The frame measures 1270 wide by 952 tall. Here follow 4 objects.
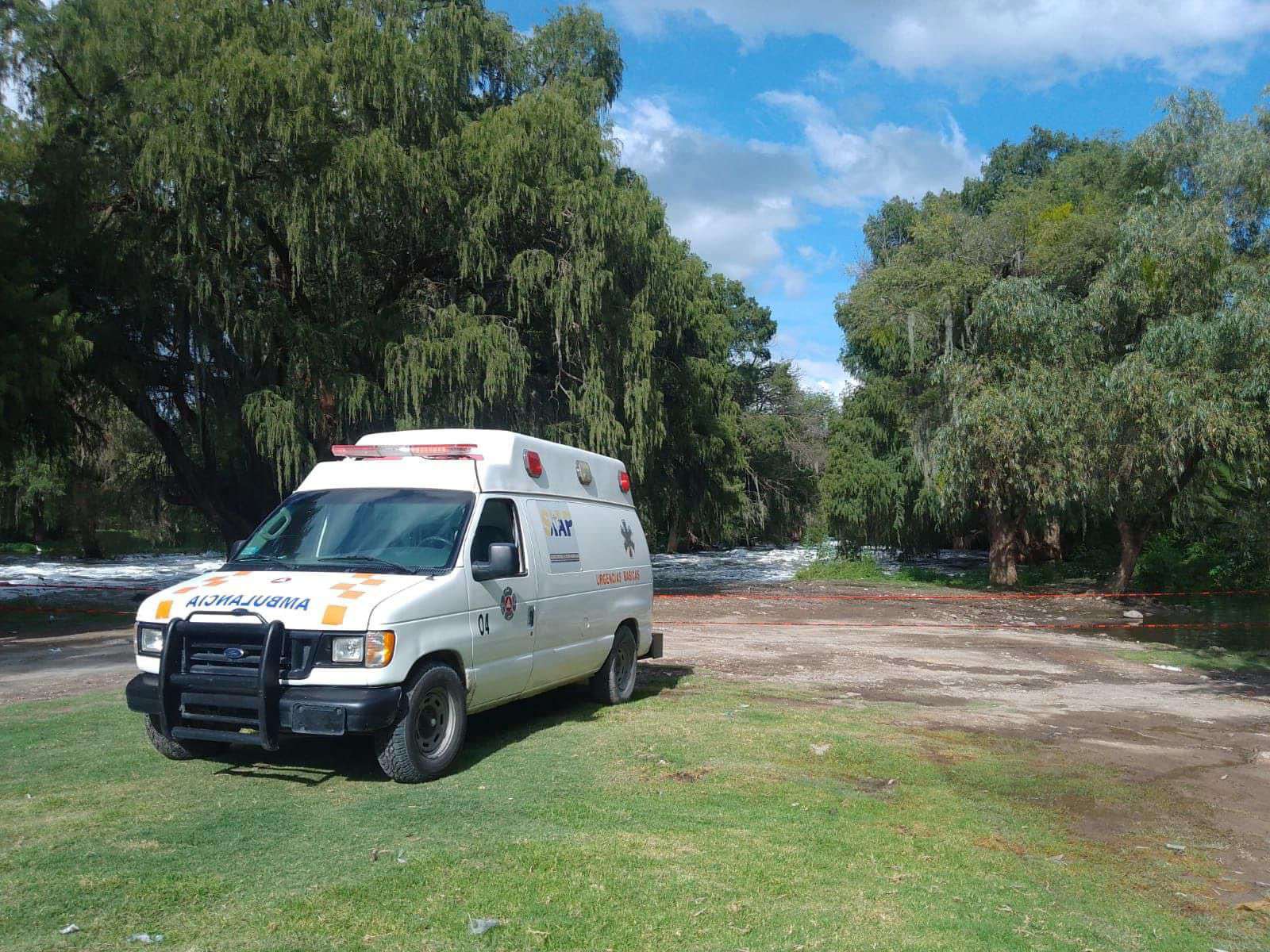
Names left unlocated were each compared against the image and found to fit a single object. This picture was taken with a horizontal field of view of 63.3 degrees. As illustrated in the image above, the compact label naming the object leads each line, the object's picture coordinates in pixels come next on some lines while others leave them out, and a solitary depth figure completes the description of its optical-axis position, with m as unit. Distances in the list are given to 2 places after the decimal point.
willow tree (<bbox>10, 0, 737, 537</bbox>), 20.70
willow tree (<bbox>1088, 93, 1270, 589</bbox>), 17.36
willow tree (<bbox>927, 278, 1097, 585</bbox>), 22.53
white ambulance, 6.62
